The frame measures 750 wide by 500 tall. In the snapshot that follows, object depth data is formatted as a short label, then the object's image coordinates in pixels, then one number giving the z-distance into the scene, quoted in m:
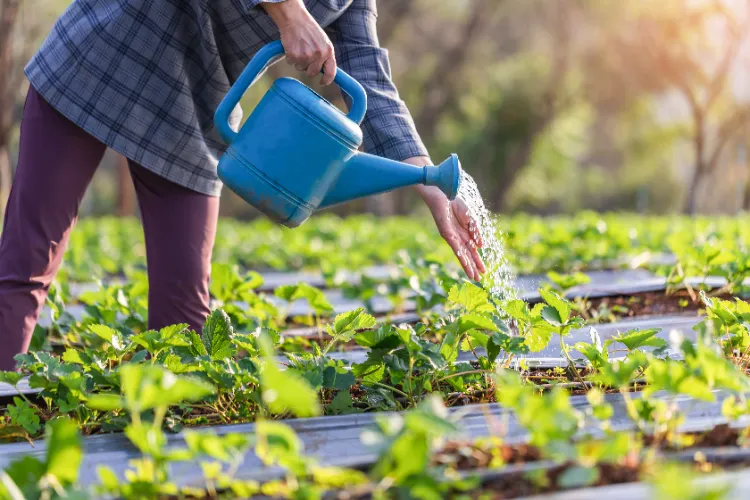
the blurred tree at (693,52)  20.41
